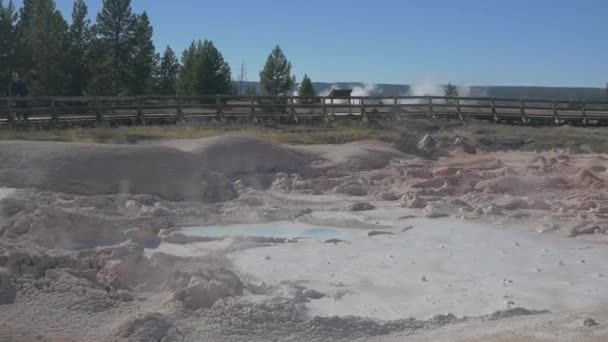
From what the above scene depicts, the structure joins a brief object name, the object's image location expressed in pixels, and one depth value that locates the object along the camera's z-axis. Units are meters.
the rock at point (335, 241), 11.67
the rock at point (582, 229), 12.24
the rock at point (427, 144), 21.80
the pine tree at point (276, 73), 52.66
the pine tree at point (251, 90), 56.42
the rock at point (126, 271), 8.47
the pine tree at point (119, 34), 46.32
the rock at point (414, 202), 14.48
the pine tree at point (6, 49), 38.59
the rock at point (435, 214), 13.65
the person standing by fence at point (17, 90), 24.95
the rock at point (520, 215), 13.49
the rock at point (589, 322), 7.15
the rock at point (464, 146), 22.33
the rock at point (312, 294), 8.62
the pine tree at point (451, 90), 71.91
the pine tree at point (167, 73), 54.41
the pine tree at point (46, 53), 40.00
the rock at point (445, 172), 17.00
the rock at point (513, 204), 14.14
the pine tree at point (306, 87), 54.17
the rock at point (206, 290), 7.65
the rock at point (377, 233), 12.24
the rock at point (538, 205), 14.14
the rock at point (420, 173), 17.17
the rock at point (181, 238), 11.47
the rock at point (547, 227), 12.52
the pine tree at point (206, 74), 47.00
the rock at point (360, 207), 14.34
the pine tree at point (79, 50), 42.79
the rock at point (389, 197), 15.31
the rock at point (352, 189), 15.98
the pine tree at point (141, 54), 47.56
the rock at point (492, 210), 13.76
